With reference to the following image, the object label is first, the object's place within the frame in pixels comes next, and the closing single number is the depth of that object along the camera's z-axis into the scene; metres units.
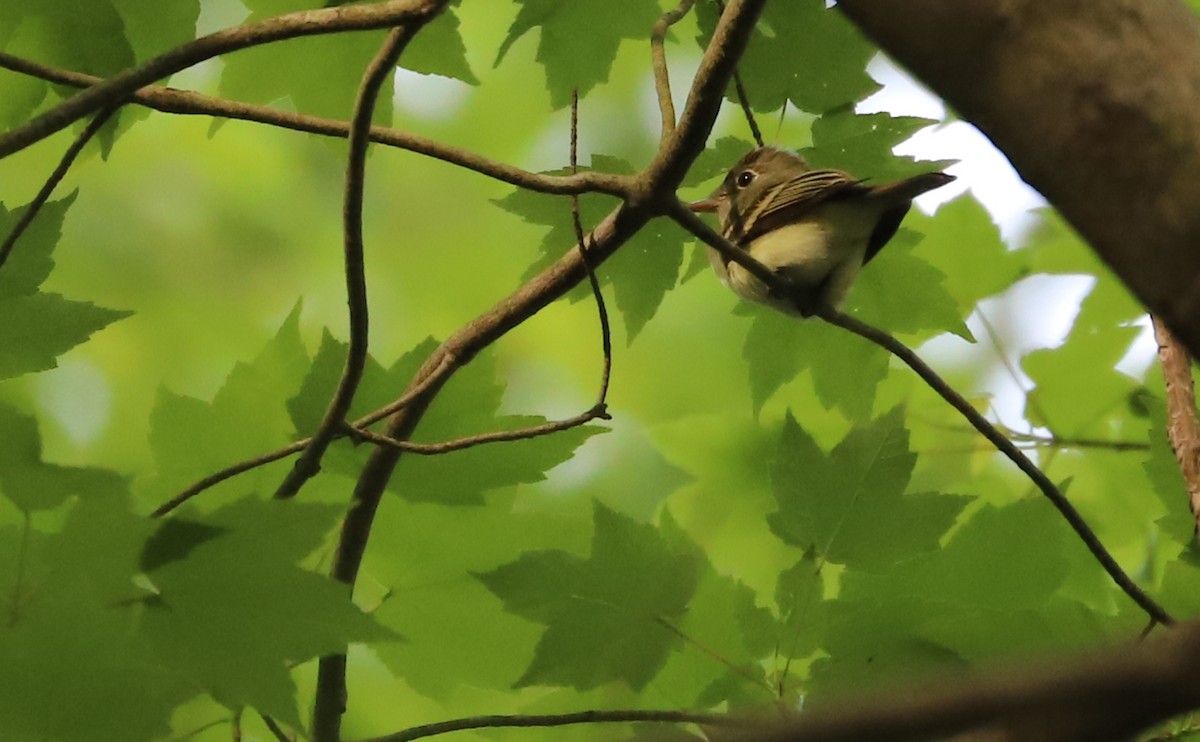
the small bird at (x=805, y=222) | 7.18
